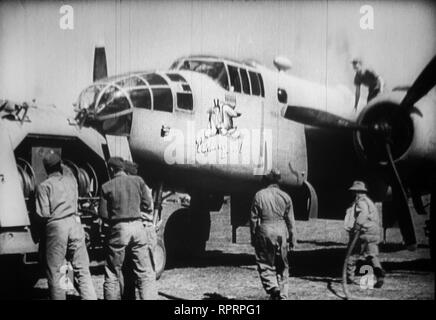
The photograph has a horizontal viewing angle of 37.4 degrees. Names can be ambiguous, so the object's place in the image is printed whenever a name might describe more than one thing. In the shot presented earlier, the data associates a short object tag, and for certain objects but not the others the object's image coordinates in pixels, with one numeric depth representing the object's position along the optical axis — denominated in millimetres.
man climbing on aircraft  6695
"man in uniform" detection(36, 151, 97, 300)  5871
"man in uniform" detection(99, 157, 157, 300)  5969
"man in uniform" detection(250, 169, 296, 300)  6188
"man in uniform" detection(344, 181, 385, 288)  6574
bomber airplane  6363
